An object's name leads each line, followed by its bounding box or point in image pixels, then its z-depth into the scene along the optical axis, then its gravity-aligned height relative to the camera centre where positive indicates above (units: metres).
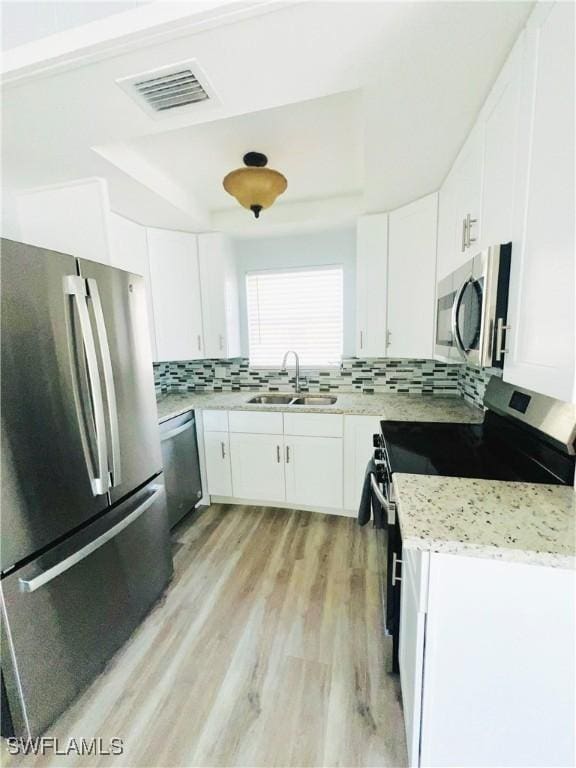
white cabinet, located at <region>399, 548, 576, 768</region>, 0.75 -0.84
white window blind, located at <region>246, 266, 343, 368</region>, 2.85 +0.19
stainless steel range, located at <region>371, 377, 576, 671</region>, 1.01 -0.52
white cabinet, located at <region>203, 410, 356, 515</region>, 2.35 -0.97
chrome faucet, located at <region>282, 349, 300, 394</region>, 2.85 -0.30
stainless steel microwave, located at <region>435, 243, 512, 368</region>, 0.98 +0.08
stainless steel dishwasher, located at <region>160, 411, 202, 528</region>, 2.20 -0.97
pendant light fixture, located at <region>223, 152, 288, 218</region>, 1.58 +0.81
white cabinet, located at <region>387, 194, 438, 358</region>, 1.99 +0.37
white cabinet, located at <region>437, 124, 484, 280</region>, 1.24 +0.59
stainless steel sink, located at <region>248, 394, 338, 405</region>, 2.79 -0.59
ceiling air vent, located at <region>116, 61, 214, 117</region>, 1.03 +0.90
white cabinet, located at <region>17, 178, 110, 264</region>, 1.71 +0.70
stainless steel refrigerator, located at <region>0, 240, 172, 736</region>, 1.03 -0.52
